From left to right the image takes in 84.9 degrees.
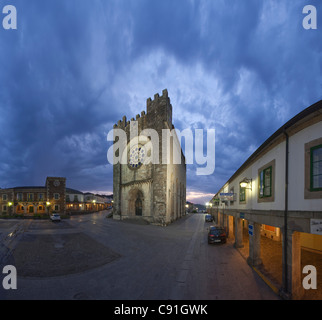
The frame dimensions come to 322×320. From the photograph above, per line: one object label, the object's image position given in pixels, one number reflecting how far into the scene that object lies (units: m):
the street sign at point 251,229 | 10.47
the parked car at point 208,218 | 35.56
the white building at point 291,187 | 5.57
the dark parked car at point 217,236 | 15.45
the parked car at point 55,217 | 33.16
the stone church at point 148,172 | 31.11
